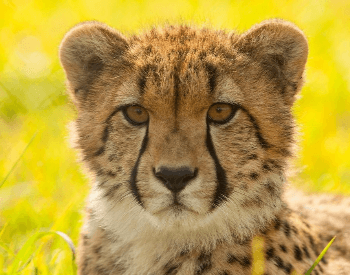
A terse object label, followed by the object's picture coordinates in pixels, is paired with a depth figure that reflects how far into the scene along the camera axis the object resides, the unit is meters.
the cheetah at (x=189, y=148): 6.13
